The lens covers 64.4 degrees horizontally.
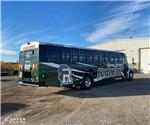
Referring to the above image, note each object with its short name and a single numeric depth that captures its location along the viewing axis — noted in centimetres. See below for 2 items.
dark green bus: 627
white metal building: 2067
